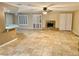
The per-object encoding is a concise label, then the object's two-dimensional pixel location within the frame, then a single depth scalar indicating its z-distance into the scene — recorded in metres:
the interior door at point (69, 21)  5.43
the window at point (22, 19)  5.81
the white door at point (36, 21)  5.84
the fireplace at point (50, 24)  5.77
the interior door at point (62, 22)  5.52
